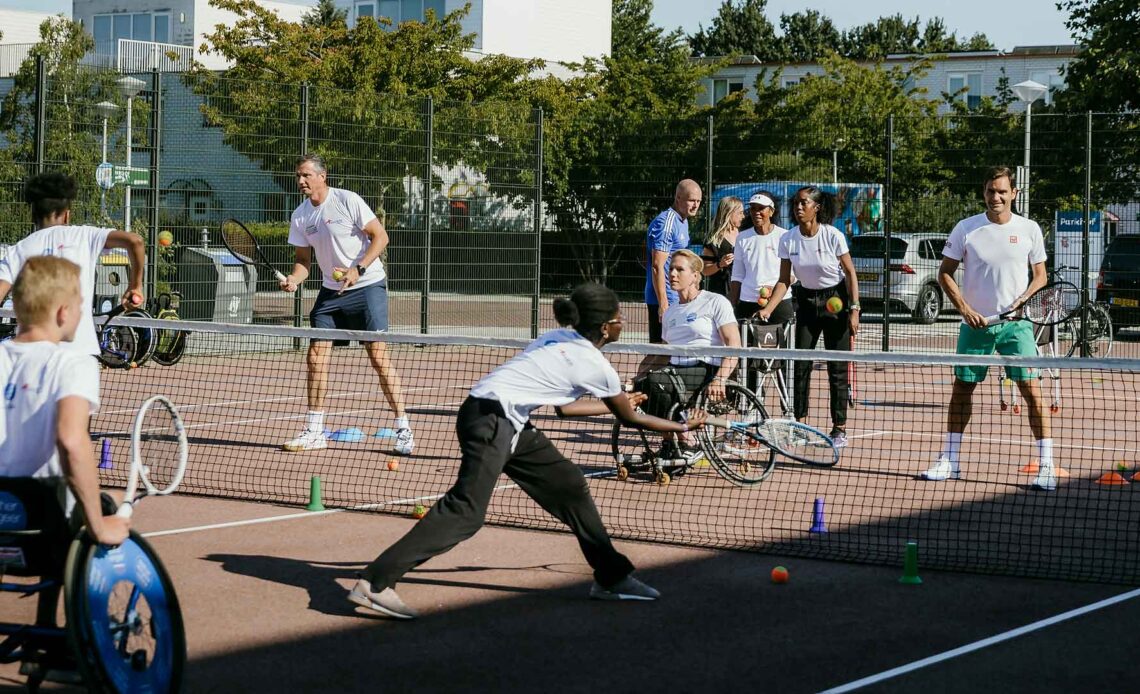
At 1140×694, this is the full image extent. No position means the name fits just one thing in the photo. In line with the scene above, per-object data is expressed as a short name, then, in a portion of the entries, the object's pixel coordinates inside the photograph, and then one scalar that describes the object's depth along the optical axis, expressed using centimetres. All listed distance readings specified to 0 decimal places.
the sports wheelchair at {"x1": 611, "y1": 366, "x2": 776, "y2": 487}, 920
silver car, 2144
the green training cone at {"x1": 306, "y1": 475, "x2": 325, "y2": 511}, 842
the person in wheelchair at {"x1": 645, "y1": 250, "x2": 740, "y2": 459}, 923
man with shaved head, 1106
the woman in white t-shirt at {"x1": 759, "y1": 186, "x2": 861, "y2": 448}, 1080
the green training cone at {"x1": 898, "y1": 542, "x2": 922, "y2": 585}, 675
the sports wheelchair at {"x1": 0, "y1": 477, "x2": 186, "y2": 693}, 450
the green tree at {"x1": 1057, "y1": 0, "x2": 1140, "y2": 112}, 2934
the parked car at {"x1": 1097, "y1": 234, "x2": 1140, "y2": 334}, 1945
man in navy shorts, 1042
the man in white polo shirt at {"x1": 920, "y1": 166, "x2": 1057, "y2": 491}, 908
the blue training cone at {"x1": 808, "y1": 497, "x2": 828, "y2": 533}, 782
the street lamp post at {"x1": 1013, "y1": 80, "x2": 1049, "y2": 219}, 2566
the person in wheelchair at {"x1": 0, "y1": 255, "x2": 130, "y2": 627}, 454
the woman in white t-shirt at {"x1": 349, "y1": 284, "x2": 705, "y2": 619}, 617
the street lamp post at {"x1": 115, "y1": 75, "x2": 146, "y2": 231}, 1812
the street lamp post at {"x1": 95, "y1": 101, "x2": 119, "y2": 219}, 1693
